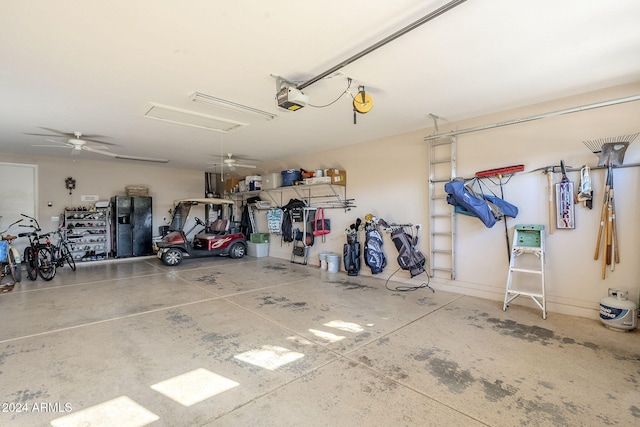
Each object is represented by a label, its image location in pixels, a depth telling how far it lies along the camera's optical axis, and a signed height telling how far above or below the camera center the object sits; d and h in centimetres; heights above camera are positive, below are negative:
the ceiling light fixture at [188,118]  381 +137
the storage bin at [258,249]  795 -98
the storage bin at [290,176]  680 +88
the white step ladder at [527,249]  352 -46
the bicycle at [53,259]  527 -85
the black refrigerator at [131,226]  773 -31
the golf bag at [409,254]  469 -66
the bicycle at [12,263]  500 -82
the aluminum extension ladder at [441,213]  454 -1
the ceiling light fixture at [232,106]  341 +138
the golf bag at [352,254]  563 -79
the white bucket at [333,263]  606 -104
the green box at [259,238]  807 -67
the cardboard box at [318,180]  609 +71
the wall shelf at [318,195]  621 +44
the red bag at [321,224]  641 -24
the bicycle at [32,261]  524 -82
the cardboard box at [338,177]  605 +76
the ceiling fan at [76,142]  495 +137
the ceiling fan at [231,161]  679 +133
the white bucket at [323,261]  621 -101
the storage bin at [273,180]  716 +82
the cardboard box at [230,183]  911 +97
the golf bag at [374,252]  516 -69
